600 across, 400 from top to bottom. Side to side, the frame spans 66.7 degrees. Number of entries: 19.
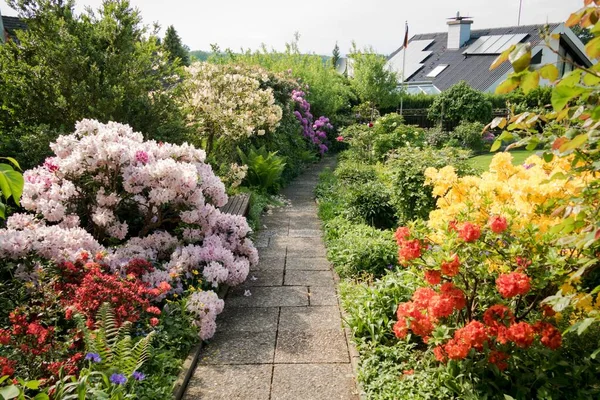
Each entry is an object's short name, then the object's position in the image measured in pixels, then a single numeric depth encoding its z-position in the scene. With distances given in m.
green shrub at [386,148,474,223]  6.04
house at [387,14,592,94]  25.75
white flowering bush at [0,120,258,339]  3.75
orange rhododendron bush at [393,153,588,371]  2.63
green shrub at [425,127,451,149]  15.23
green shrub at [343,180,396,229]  6.80
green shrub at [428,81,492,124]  17.53
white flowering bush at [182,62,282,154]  8.34
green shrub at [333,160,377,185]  8.63
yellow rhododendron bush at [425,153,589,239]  2.87
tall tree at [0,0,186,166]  5.28
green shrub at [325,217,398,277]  4.95
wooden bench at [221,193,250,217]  6.10
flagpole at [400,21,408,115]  19.94
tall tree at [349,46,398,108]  18.75
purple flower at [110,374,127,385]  2.54
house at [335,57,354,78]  20.82
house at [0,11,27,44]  13.82
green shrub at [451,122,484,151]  16.20
